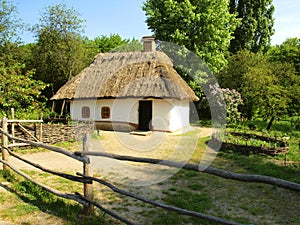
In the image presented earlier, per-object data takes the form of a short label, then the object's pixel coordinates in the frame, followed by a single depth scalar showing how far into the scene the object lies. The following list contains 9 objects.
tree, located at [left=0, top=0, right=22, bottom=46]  17.73
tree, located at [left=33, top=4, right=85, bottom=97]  19.73
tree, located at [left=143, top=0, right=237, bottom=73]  18.98
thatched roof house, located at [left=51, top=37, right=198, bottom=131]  14.49
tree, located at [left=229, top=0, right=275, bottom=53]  26.20
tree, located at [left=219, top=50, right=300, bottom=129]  13.09
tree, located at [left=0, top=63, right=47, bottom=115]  13.22
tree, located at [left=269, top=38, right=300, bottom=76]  18.98
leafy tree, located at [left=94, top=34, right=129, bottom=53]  35.37
